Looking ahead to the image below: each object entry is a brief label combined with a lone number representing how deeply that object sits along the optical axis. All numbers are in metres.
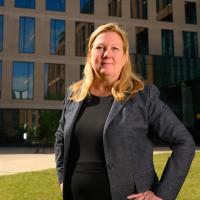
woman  2.49
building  36.41
